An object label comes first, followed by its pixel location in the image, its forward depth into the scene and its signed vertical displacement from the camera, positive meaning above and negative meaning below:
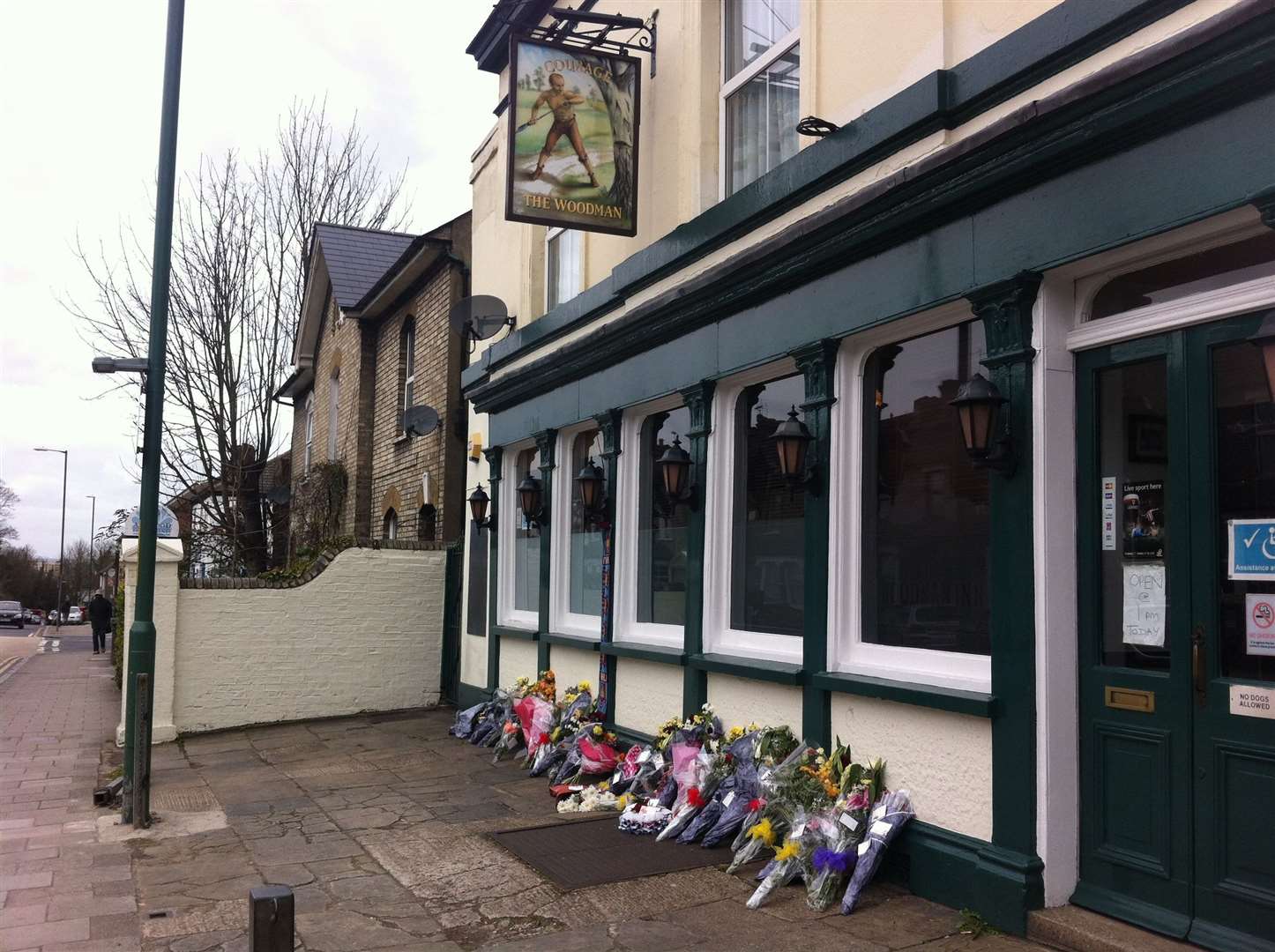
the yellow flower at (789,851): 5.42 -1.49
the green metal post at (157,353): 7.48 +1.27
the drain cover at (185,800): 7.94 -1.93
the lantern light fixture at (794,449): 6.27 +0.56
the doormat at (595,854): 5.88 -1.75
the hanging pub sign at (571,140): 8.49 +3.15
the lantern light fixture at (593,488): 9.06 +0.46
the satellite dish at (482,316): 11.73 +2.44
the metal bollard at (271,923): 3.13 -1.08
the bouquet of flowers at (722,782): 6.38 -1.39
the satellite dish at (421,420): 14.32 +1.59
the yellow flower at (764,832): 5.67 -1.47
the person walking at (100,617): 30.69 -2.18
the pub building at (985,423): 4.20 +0.61
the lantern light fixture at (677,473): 7.61 +0.50
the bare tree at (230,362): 19.36 +3.21
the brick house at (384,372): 14.69 +2.71
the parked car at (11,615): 60.16 -4.20
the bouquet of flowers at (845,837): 5.20 -1.41
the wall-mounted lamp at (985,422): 4.93 +0.56
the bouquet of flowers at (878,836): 5.13 -1.38
